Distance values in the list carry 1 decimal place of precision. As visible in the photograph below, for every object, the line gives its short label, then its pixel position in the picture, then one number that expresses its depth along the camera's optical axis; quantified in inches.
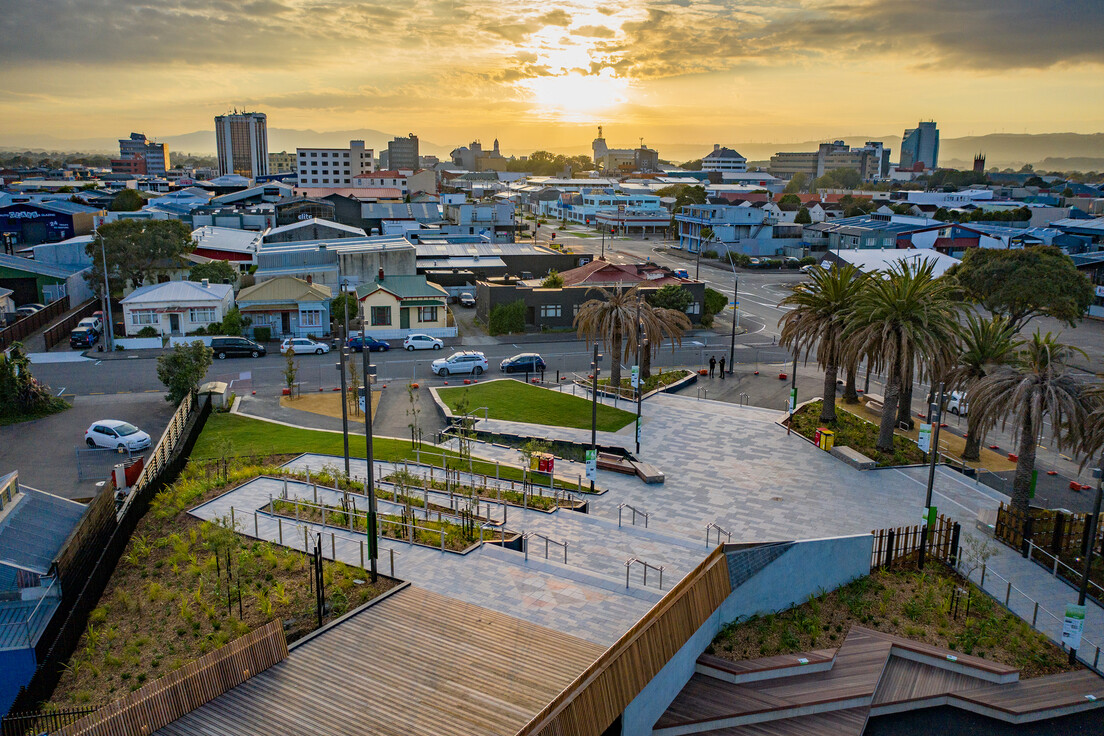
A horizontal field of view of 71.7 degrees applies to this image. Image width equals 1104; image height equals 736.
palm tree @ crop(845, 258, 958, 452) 1149.7
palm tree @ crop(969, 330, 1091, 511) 933.8
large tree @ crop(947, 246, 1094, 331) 1919.3
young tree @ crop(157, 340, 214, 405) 1406.3
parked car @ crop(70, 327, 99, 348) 1920.5
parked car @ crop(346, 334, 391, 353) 1898.4
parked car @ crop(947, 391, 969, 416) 1376.7
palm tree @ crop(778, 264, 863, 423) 1305.4
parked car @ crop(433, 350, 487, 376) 1731.1
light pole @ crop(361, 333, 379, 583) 708.7
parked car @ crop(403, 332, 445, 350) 1971.0
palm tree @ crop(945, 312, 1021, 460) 1170.0
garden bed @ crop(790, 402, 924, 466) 1201.0
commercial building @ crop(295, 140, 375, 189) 6786.4
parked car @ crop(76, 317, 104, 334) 2006.6
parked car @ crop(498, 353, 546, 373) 1763.0
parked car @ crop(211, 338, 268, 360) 1856.5
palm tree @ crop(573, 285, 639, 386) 1459.2
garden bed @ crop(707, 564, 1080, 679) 714.2
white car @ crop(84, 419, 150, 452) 1249.4
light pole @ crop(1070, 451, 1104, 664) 720.3
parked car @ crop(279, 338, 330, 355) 1883.2
